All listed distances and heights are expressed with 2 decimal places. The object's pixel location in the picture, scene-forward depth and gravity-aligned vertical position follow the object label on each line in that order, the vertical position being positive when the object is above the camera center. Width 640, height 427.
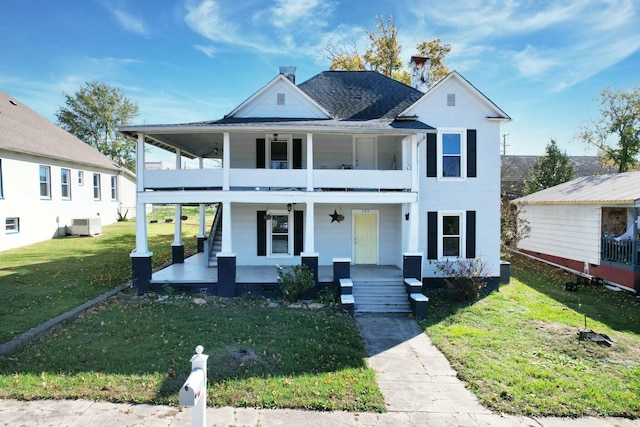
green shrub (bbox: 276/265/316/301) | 10.40 -2.23
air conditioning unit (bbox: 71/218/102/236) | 20.94 -1.20
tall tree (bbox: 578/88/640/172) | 24.61 +5.78
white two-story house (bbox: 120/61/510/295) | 11.22 +0.94
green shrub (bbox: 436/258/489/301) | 11.28 -2.34
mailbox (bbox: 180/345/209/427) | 3.53 -1.88
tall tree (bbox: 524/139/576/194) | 23.16 +2.40
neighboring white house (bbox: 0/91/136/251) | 17.09 +1.54
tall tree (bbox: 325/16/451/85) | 25.42 +11.14
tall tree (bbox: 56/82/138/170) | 39.59 +10.13
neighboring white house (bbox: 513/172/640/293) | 12.89 -0.91
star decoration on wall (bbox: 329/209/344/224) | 13.41 -0.42
